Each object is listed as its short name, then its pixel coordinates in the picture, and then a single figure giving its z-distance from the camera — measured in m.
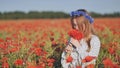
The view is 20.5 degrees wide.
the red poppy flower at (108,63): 3.03
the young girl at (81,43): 3.79
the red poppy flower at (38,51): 3.86
